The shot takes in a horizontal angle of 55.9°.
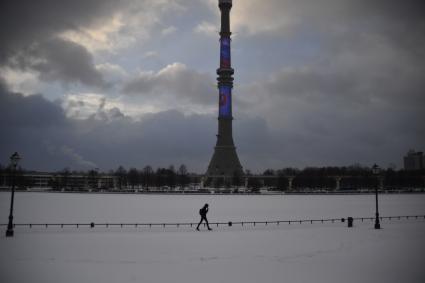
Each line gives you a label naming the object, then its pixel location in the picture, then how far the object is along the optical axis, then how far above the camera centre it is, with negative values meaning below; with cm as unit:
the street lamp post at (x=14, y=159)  2187 +120
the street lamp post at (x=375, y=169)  2640 +113
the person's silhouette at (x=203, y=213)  2255 -162
